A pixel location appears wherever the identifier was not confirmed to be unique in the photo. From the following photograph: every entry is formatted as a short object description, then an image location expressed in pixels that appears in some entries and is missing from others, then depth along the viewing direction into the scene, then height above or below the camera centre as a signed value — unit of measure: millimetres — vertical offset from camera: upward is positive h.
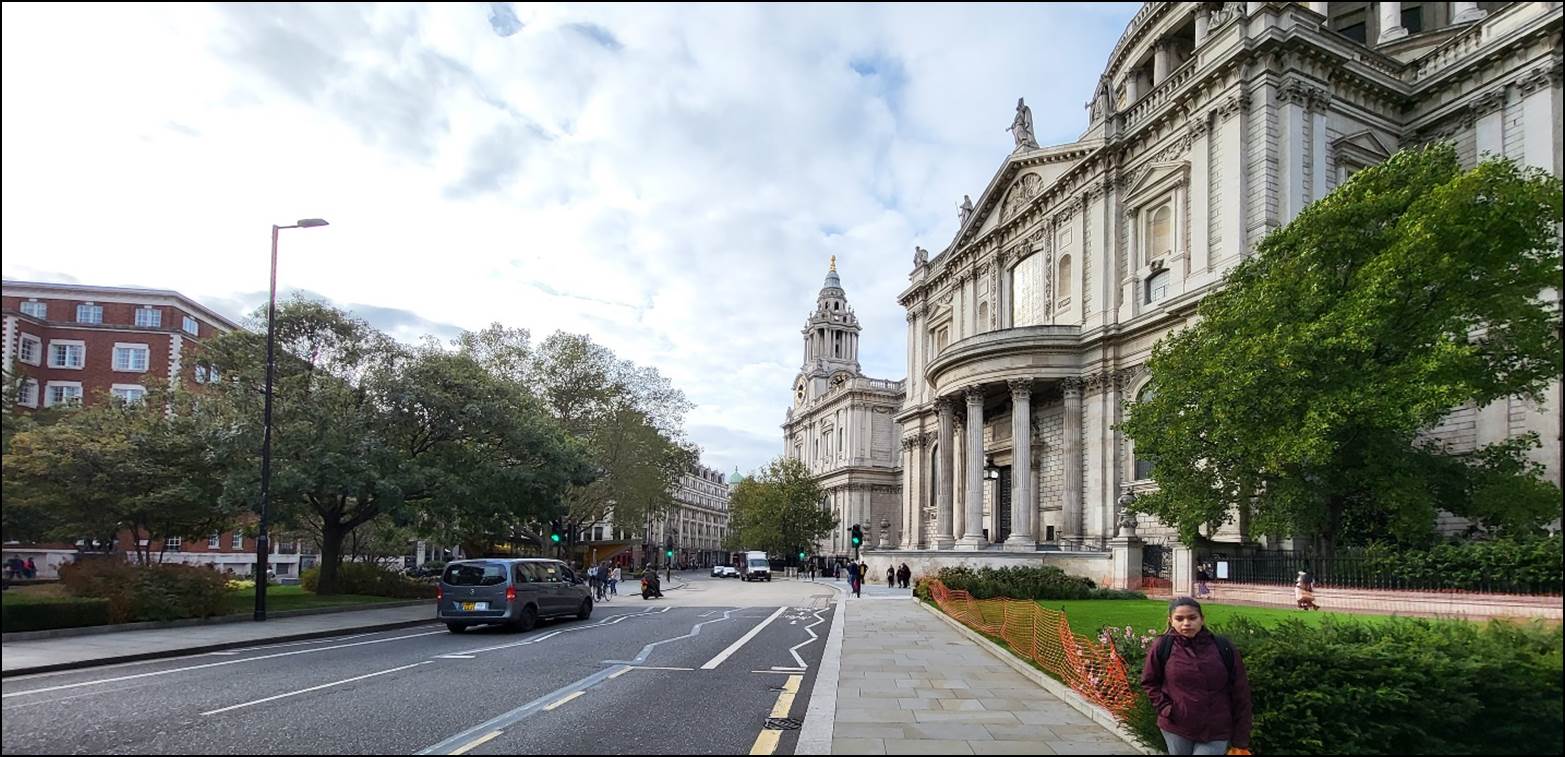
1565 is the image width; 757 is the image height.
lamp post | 21234 -458
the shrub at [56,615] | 15654 -2980
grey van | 20094 -2999
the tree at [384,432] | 25875 +802
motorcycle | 37219 -5061
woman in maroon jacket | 5762 -1353
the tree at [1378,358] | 20406 +2837
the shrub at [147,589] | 18500 -2840
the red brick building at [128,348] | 45500 +5625
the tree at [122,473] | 25188 -579
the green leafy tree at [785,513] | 82625 -4290
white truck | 67125 -7585
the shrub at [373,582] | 30312 -4120
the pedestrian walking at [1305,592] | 18103 -2314
